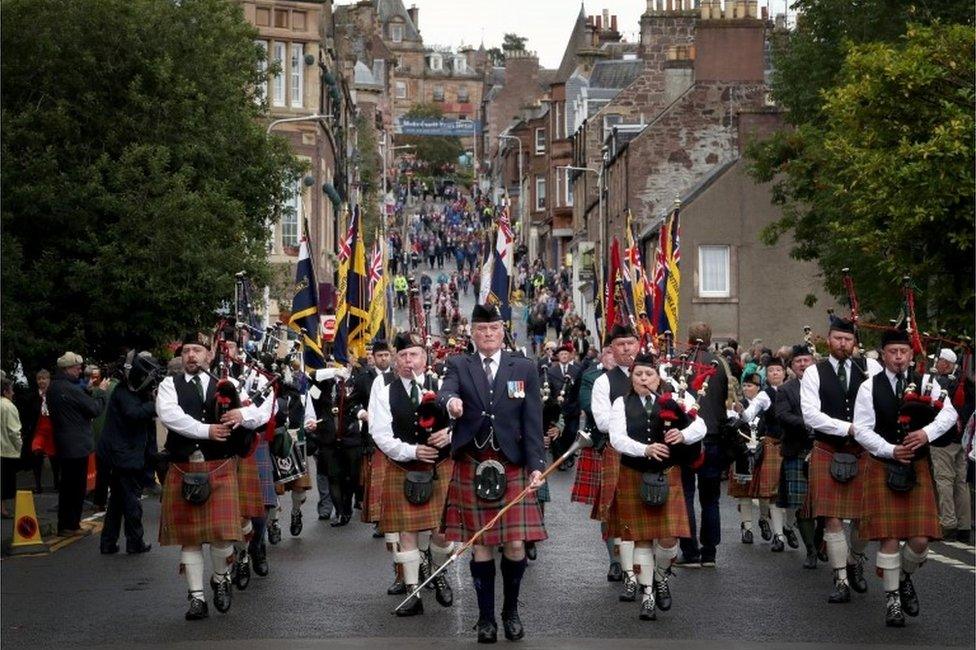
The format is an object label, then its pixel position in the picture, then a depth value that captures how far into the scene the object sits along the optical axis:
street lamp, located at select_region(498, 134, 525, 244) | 108.12
